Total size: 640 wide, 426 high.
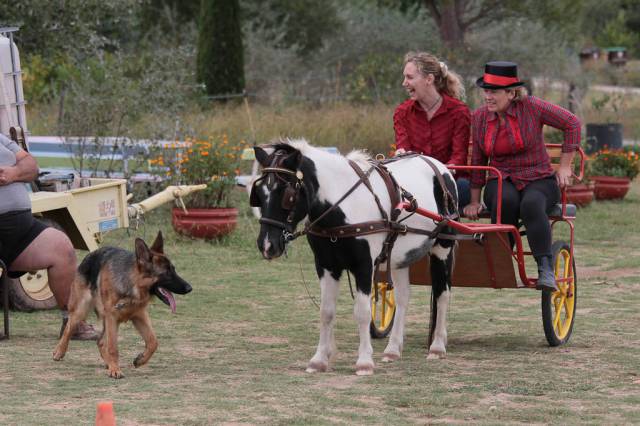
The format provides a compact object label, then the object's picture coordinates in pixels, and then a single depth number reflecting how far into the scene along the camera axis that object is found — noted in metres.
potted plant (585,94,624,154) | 22.86
